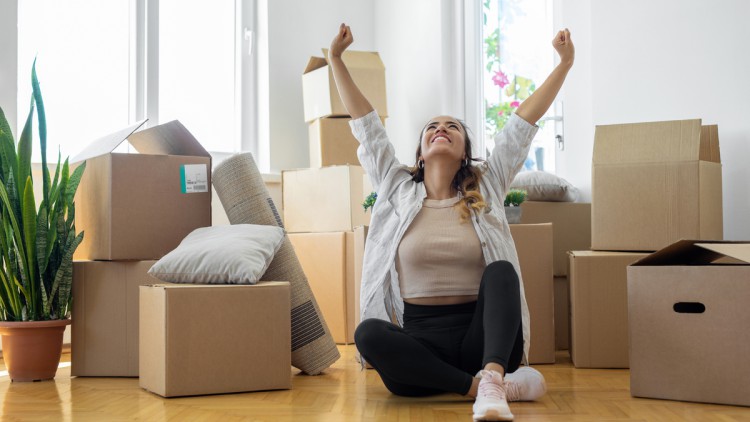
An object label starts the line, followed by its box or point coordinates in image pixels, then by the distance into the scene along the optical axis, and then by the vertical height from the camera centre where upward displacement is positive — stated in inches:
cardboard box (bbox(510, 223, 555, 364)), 111.3 -8.5
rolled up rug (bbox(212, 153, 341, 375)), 105.7 -5.4
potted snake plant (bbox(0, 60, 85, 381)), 103.3 -4.6
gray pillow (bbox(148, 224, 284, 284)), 92.4 -4.3
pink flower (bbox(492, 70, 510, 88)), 152.8 +27.6
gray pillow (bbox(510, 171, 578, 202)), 125.2 +5.6
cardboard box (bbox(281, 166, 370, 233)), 137.5 +4.2
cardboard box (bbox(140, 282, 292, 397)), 87.8 -13.1
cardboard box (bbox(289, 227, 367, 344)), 136.4 -9.6
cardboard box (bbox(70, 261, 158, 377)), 104.7 -12.3
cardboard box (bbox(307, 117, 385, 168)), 145.4 +14.7
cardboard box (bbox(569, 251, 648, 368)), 106.1 -12.4
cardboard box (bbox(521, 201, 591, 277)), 124.3 -0.1
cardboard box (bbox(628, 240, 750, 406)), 79.0 -10.9
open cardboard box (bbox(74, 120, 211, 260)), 104.0 +3.8
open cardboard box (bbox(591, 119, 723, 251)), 101.3 +4.6
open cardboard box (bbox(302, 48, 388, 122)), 144.2 +25.9
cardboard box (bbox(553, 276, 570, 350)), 122.1 -14.3
